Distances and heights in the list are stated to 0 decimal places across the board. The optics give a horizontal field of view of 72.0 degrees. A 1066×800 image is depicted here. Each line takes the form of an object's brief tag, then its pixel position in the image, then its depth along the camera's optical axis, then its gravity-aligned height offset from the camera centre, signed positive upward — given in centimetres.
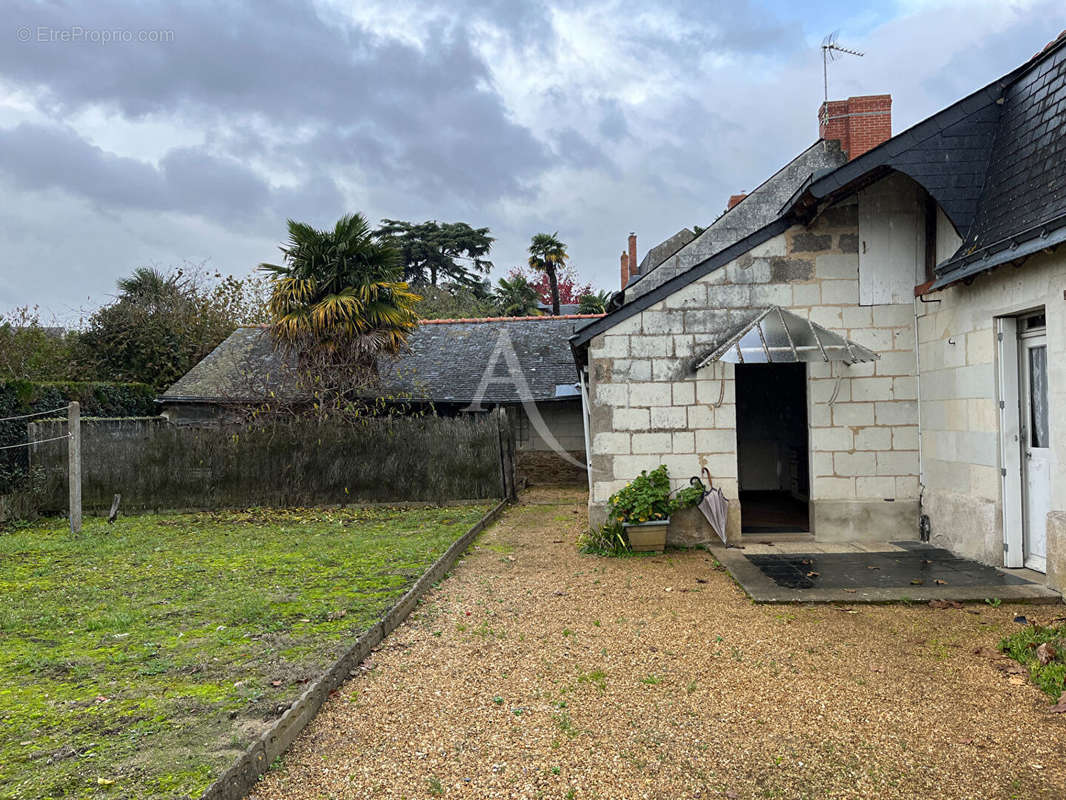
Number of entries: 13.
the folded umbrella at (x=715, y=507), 812 -107
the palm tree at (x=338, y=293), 1329 +226
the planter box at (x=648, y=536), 799 -136
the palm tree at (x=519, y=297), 3194 +513
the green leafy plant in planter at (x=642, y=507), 795 -104
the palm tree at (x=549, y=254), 2988 +649
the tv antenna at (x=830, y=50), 1162 +572
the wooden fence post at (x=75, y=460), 1048 -57
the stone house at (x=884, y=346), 653 +66
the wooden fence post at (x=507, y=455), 1327 -76
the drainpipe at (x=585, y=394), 1119 +29
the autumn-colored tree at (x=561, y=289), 3956 +682
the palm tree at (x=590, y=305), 3075 +455
